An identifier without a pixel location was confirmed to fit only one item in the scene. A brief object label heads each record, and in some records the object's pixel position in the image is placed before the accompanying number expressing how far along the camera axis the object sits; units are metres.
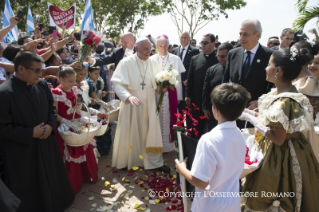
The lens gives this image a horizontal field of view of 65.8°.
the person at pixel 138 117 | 4.66
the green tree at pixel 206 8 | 24.19
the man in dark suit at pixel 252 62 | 3.78
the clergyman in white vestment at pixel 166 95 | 5.24
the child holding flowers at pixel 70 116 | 3.76
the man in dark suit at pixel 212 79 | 4.63
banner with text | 10.59
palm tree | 9.33
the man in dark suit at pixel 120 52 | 6.23
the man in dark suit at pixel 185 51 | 6.80
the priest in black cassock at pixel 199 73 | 5.21
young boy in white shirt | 1.89
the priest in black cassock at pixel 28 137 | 2.89
